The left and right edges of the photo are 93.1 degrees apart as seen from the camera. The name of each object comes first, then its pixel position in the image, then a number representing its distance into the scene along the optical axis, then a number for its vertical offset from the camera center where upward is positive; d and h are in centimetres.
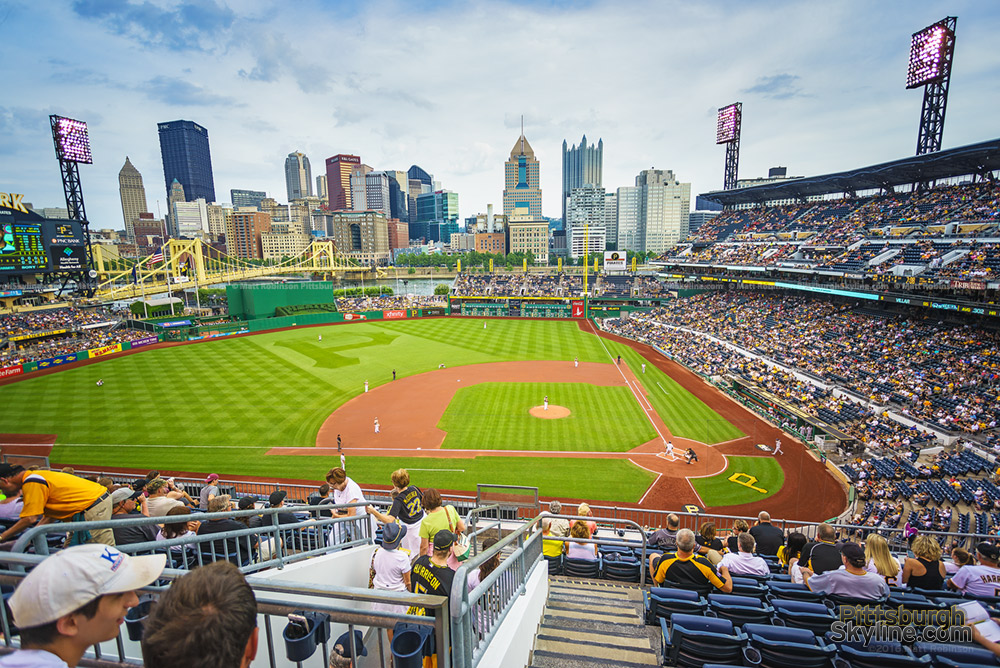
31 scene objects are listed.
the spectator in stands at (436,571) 446 -305
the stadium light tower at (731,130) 6253 +1494
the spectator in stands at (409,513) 668 -378
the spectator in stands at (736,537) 943 -598
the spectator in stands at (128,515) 648 -399
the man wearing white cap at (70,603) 207 -156
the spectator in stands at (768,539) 940 -579
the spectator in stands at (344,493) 861 -447
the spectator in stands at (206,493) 1130 -588
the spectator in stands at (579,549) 925 -605
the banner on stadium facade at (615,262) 8988 -315
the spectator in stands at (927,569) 700 -481
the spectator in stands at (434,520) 629 -366
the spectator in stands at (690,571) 666 -462
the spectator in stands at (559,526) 984 -580
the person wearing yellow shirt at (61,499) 579 -312
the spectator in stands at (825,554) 680 -447
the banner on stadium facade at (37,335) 4534 -776
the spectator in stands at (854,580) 620 -444
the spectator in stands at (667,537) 891 -553
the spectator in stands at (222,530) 686 -430
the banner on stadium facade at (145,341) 5022 -936
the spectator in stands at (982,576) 684 -484
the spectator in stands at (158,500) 855 -449
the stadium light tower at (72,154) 5709 +1216
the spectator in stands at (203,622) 190 -152
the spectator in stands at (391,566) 571 -378
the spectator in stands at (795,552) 739 -511
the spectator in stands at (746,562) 754 -505
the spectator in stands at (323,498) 944 -515
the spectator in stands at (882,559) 685 -457
